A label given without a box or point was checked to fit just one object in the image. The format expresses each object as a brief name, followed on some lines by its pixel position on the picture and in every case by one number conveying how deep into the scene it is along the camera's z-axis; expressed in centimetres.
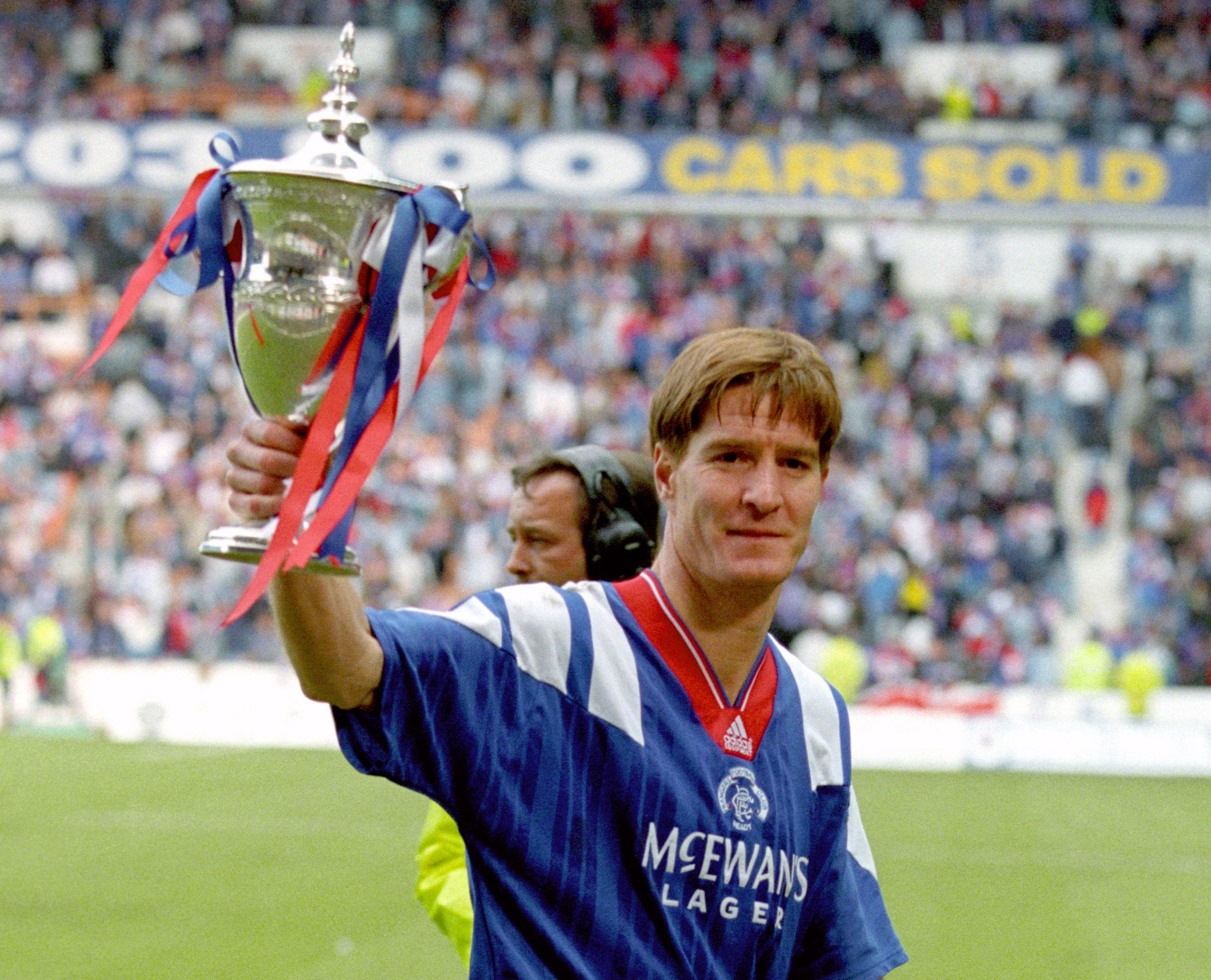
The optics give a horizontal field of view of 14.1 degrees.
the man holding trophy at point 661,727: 424
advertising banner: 2854
